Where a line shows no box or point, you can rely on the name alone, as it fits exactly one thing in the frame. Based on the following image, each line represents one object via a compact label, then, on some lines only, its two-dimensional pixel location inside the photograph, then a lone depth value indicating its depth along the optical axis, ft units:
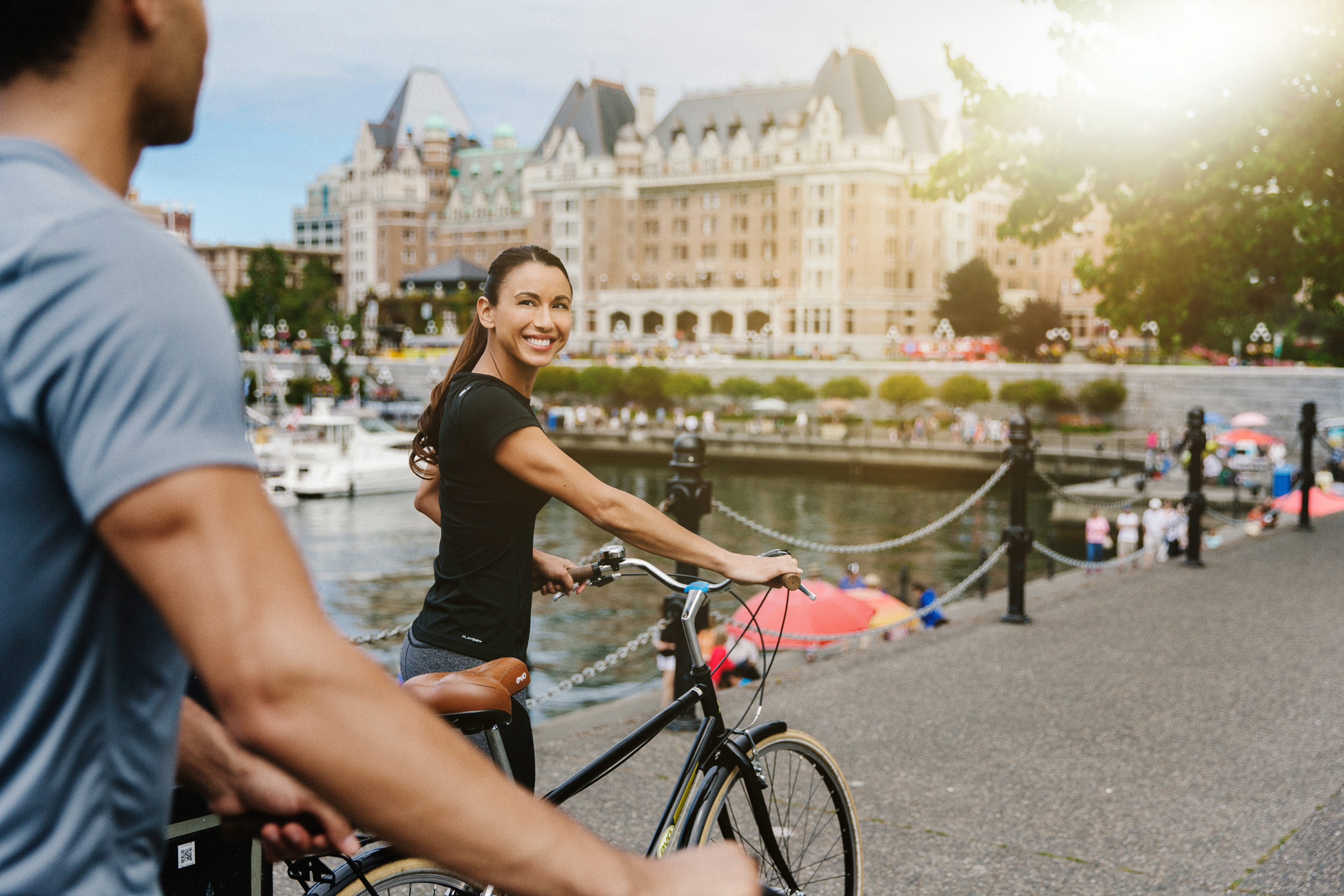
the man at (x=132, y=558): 2.56
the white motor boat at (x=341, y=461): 138.51
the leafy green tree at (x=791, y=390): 182.60
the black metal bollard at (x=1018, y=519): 27.20
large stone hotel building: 278.87
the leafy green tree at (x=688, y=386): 195.21
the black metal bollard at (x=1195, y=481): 35.78
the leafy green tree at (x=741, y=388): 191.11
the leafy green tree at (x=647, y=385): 199.41
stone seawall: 138.41
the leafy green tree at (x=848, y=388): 179.83
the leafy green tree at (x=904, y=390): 172.96
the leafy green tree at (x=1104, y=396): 157.79
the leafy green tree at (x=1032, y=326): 217.77
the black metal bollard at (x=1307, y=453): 42.73
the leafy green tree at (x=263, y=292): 315.37
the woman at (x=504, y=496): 8.20
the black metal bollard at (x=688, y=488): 18.71
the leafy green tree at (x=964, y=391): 168.14
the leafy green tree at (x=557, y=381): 208.44
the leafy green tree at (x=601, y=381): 203.72
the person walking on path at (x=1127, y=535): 65.10
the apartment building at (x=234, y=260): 472.44
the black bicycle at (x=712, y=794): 6.65
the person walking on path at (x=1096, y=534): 68.33
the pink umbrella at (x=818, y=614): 37.73
